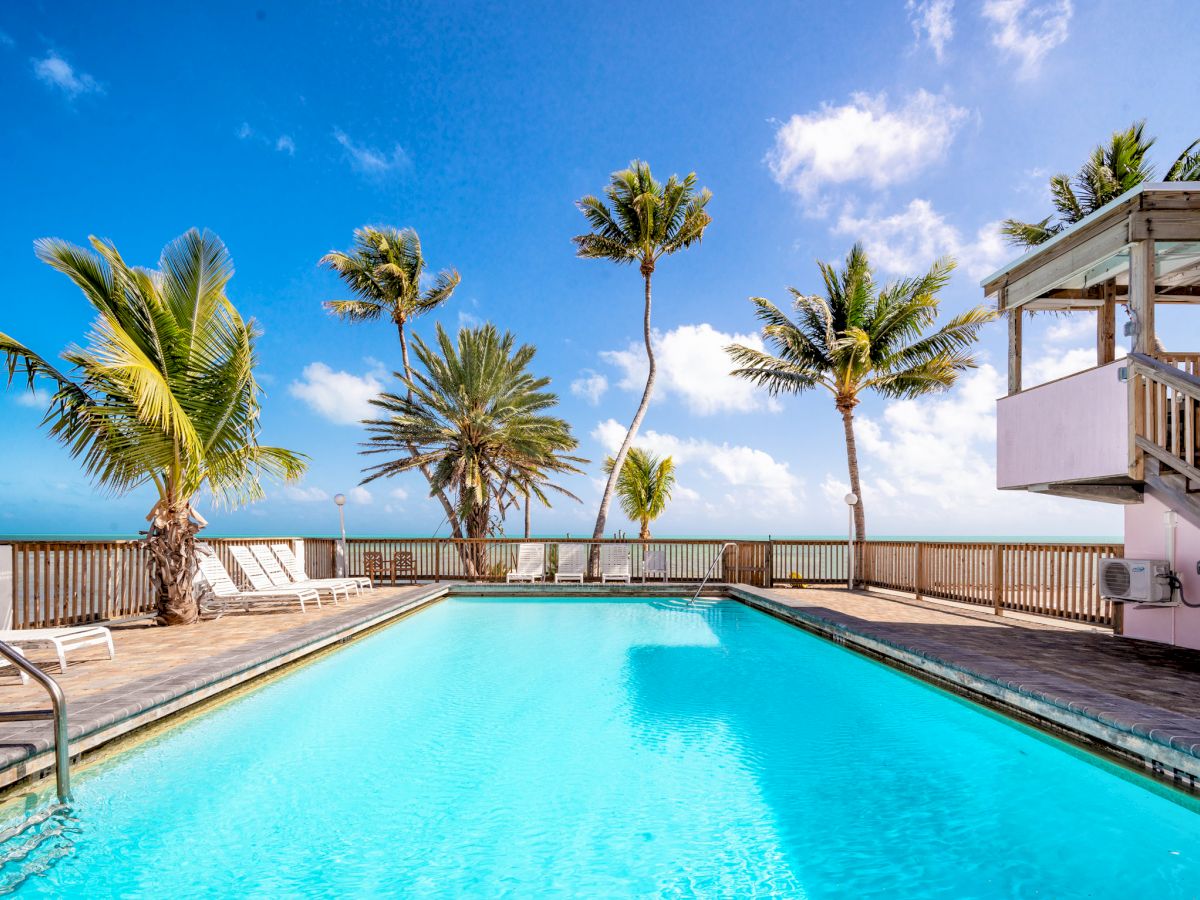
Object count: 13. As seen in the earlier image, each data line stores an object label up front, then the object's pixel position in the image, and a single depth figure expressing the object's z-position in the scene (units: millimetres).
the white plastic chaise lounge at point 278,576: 9914
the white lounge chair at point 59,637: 4945
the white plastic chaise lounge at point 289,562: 10705
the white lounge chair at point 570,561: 14211
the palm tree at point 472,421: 16016
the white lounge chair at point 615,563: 14055
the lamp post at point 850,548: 13547
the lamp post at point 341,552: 14048
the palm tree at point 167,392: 7035
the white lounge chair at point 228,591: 8656
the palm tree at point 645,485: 22281
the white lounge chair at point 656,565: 14086
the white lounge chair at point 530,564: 14062
